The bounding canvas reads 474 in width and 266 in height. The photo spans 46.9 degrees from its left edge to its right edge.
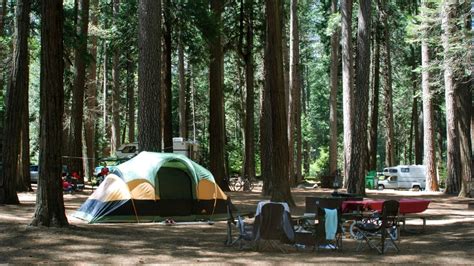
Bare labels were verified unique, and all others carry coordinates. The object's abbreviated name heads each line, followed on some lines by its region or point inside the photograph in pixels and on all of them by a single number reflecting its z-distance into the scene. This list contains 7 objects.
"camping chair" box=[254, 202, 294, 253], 9.05
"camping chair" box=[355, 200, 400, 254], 9.18
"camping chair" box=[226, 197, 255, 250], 9.41
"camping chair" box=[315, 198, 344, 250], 9.07
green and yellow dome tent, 12.84
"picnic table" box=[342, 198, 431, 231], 11.48
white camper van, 33.44
